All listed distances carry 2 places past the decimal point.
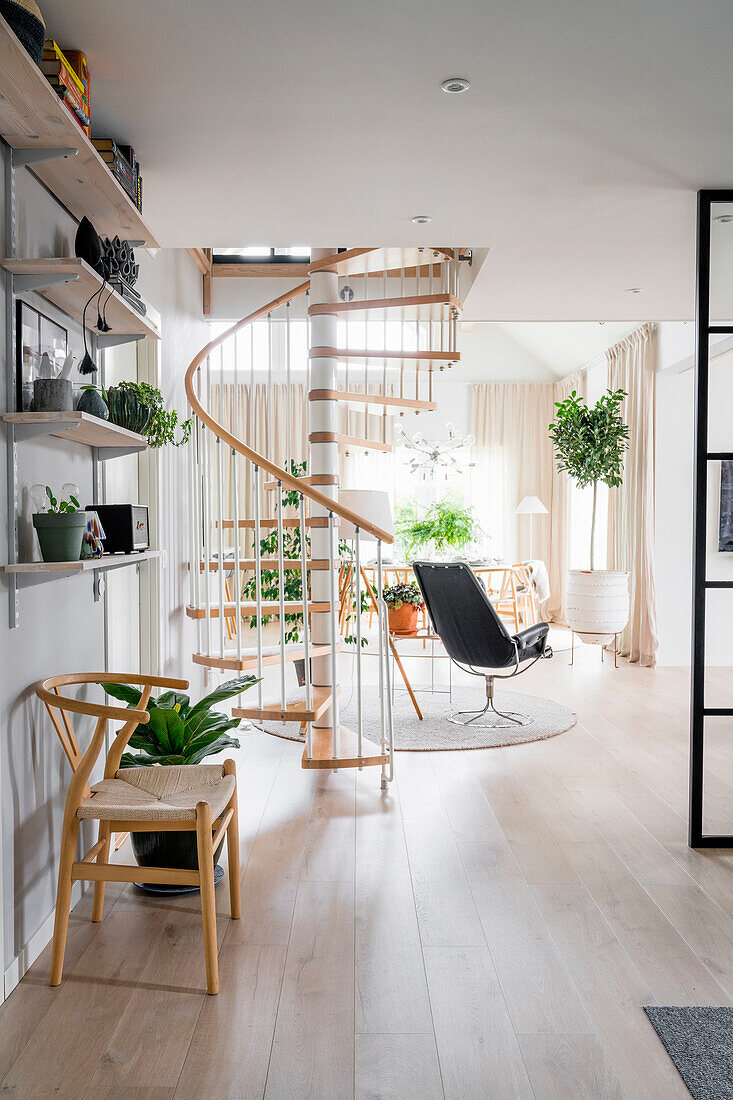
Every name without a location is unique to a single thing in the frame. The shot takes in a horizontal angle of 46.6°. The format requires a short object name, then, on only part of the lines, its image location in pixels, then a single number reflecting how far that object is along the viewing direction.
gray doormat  1.83
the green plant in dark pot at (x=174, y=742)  2.77
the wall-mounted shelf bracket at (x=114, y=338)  3.02
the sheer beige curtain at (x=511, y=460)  10.44
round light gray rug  4.60
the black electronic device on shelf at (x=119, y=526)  2.80
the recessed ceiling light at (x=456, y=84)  2.35
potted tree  6.62
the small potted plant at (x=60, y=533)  2.28
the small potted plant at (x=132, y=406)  2.89
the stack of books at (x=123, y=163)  2.63
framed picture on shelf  2.29
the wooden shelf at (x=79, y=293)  2.19
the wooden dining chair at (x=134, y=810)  2.23
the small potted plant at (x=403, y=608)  7.25
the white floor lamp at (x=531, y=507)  9.66
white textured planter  6.60
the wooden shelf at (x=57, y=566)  2.16
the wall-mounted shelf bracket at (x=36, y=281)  2.26
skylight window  5.88
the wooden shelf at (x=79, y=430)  2.17
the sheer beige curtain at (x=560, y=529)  9.84
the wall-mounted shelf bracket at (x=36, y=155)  2.22
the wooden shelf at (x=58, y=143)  1.83
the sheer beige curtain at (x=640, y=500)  6.96
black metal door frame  3.19
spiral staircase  3.65
